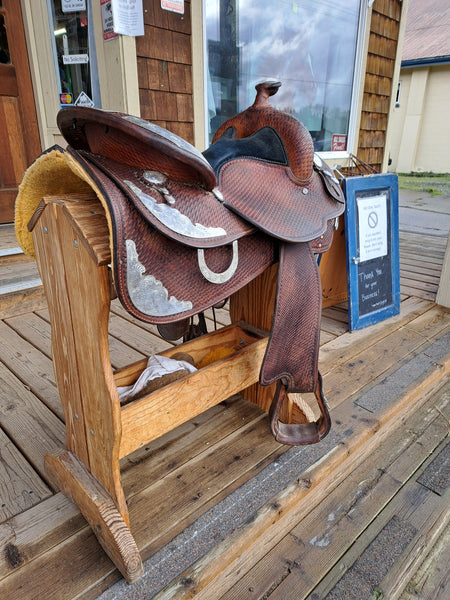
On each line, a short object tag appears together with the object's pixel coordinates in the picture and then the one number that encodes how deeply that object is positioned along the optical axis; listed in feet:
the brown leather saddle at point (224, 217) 2.31
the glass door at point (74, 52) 7.66
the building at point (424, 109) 36.68
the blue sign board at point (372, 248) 6.63
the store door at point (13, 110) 7.98
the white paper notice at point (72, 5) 7.54
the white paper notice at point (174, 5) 7.54
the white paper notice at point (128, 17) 6.95
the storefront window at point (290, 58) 9.21
